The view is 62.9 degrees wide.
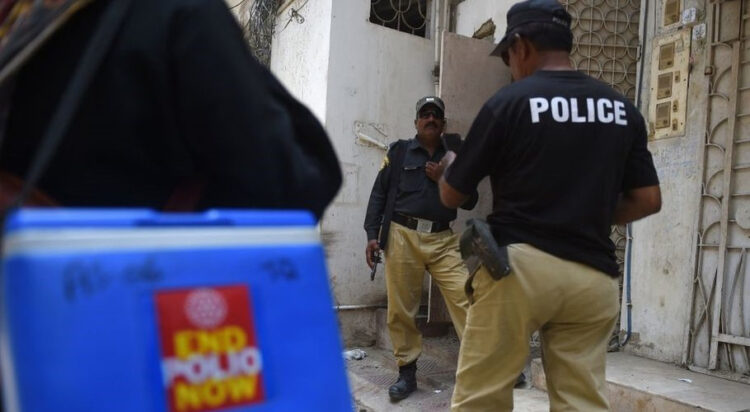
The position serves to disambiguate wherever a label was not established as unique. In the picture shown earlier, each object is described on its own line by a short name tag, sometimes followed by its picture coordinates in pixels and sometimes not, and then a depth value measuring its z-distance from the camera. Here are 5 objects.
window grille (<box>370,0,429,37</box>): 5.77
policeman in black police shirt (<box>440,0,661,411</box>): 2.00
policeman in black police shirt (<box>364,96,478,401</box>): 4.18
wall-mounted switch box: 3.90
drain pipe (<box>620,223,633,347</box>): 4.14
